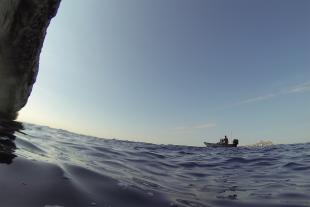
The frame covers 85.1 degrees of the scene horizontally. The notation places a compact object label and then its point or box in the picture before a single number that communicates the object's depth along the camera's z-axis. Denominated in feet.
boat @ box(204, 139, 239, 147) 103.35
